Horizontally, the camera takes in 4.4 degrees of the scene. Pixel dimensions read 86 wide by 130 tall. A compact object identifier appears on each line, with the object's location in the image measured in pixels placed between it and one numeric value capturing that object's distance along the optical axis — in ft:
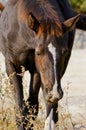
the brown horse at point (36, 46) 32.02
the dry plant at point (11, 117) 32.44
